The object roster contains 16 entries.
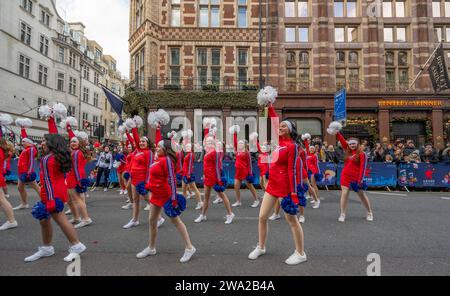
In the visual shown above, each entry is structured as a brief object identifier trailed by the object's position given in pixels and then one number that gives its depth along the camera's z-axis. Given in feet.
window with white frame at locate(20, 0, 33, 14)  93.91
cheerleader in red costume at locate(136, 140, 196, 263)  13.60
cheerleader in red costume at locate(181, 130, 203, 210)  27.34
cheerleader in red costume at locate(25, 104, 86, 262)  13.33
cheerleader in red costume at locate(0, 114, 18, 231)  19.20
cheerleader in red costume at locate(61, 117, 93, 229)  20.18
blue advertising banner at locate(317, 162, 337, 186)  43.65
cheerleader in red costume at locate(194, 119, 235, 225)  21.53
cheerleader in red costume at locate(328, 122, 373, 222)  21.71
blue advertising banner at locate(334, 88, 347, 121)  45.04
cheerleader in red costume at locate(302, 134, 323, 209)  27.48
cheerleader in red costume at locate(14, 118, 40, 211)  23.10
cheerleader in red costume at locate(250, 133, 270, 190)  30.73
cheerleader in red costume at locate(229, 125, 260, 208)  27.48
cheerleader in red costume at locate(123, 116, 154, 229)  19.84
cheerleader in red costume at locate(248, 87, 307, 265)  12.98
